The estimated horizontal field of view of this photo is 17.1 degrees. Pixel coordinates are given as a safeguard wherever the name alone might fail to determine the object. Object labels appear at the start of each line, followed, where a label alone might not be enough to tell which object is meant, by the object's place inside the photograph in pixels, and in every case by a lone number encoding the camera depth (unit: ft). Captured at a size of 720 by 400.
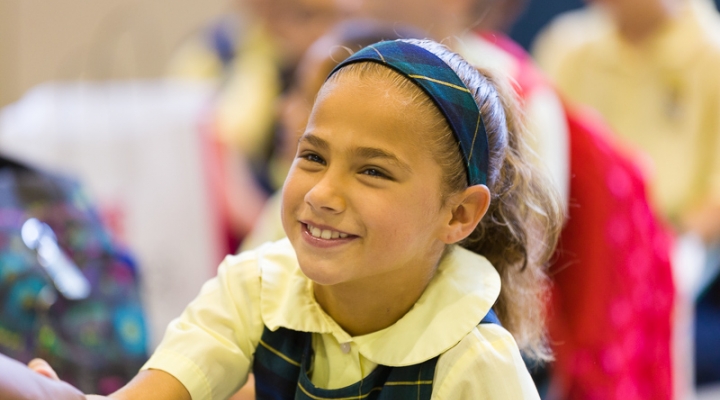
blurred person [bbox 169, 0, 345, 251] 12.49
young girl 6.10
